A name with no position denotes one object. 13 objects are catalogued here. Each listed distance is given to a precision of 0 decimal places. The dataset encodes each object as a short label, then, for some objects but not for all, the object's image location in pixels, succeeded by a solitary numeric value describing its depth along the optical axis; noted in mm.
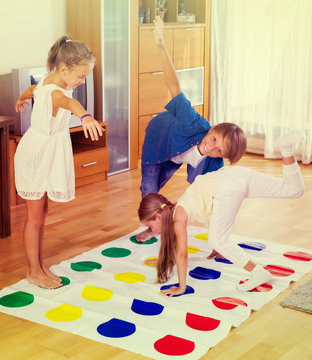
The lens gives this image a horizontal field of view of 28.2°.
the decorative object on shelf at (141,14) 5426
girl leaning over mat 2783
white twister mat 2457
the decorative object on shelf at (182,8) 5994
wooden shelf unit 5531
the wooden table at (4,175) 3586
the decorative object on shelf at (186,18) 5902
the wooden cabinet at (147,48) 4992
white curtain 5680
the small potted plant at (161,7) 5674
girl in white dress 2760
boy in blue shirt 3297
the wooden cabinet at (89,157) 4861
